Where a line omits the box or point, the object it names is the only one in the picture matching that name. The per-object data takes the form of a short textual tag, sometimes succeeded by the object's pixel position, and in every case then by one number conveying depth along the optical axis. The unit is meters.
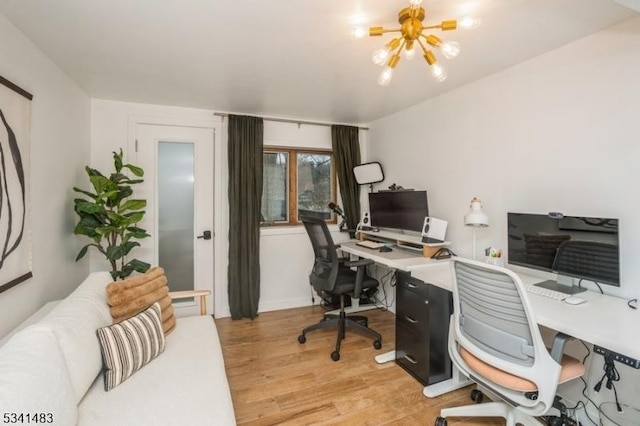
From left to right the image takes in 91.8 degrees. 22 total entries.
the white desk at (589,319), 1.24
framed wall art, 1.61
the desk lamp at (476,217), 2.28
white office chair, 1.38
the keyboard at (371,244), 3.22
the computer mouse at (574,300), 1.62
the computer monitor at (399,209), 3.05
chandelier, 1.44
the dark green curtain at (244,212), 3.46
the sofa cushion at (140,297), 1.85
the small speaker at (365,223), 3.79
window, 3.82
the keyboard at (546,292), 1.70
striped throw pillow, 1.52
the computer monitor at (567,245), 1.61
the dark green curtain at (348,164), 3.98
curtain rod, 3.45
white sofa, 1.05
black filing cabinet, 2.22
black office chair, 2.75
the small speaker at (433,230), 2.78
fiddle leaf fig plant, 2.51
